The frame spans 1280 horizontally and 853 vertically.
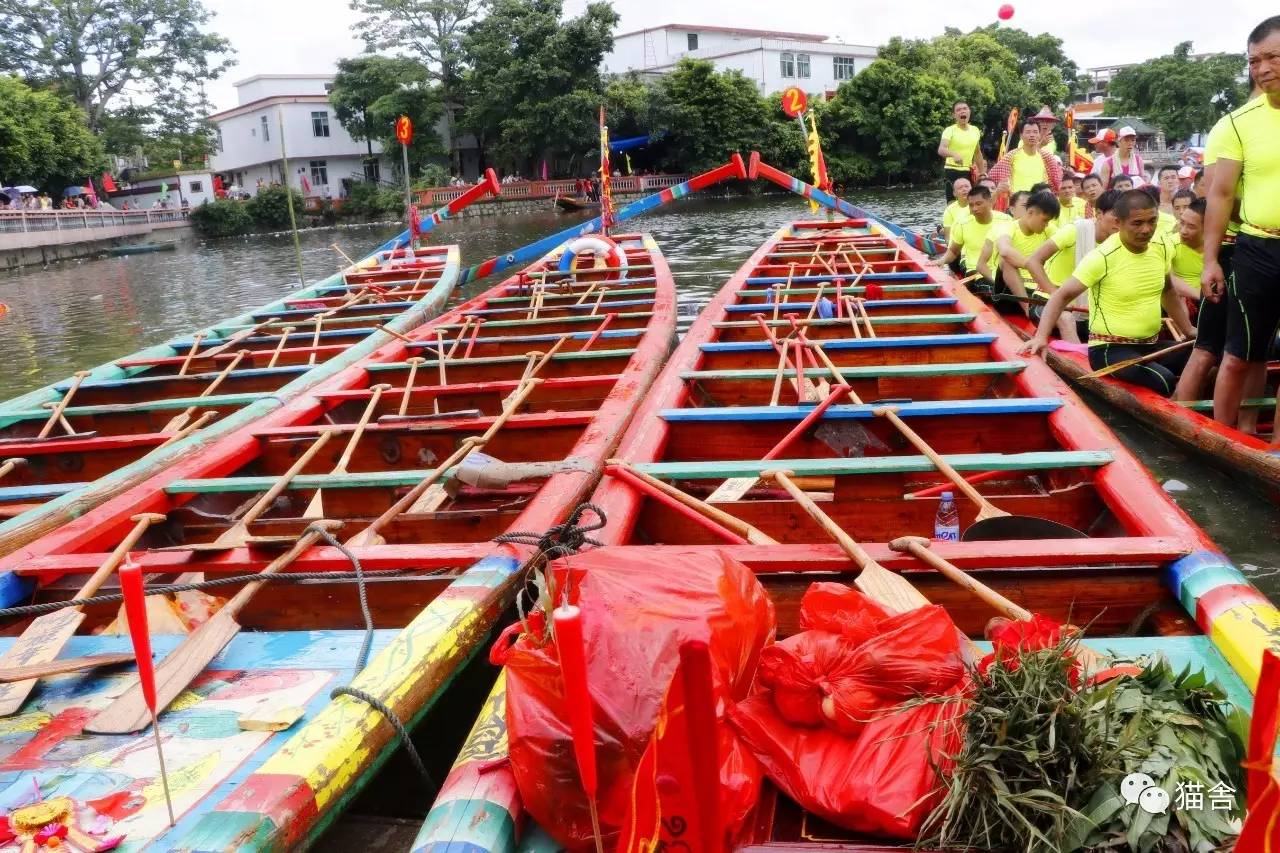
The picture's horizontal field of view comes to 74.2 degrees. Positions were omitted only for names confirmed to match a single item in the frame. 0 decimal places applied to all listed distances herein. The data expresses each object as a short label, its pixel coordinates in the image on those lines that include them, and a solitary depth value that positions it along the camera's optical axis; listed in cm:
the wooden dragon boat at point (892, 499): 193
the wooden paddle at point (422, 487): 313
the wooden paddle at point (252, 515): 292
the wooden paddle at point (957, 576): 215
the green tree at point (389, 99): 3400
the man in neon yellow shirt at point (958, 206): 902
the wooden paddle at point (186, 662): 219
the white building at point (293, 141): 3931
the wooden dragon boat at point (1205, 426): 376
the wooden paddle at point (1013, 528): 265
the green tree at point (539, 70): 3173
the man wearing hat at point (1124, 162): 1112
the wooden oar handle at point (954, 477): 295
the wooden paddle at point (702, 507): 271
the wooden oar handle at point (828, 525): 242
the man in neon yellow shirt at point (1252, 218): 367
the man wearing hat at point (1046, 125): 1008
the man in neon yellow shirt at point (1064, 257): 634
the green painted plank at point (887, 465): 312
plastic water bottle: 312
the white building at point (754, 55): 4188
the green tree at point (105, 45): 3594
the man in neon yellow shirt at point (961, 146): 1121
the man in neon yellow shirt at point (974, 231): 807
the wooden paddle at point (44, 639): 232
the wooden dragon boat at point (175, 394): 393
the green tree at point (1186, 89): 4534
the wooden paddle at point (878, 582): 217
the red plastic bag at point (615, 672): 156
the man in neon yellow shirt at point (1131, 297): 470
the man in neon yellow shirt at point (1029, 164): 976
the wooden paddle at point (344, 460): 366
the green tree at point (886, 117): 3562
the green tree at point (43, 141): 2814
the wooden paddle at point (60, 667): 232
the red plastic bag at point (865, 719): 153
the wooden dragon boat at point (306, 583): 193
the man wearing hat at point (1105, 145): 1192
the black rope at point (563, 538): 254
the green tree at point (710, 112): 3441
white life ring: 898
